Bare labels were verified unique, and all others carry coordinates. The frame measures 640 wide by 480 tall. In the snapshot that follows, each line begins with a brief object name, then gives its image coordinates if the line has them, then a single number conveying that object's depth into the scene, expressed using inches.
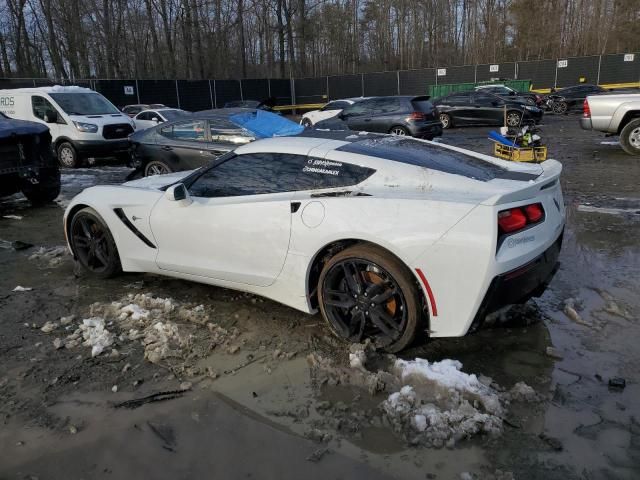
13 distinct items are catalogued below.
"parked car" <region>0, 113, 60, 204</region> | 300.5
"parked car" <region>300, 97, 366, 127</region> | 732.7
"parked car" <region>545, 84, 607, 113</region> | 965.8
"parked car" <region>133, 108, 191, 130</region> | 612.5
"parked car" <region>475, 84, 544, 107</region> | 863.9
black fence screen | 1168.2
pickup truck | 434.9
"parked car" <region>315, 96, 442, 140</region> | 569.3
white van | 482.3
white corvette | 121.9
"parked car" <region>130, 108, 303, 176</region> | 332.2
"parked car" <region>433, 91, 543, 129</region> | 752.3
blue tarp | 331.1
